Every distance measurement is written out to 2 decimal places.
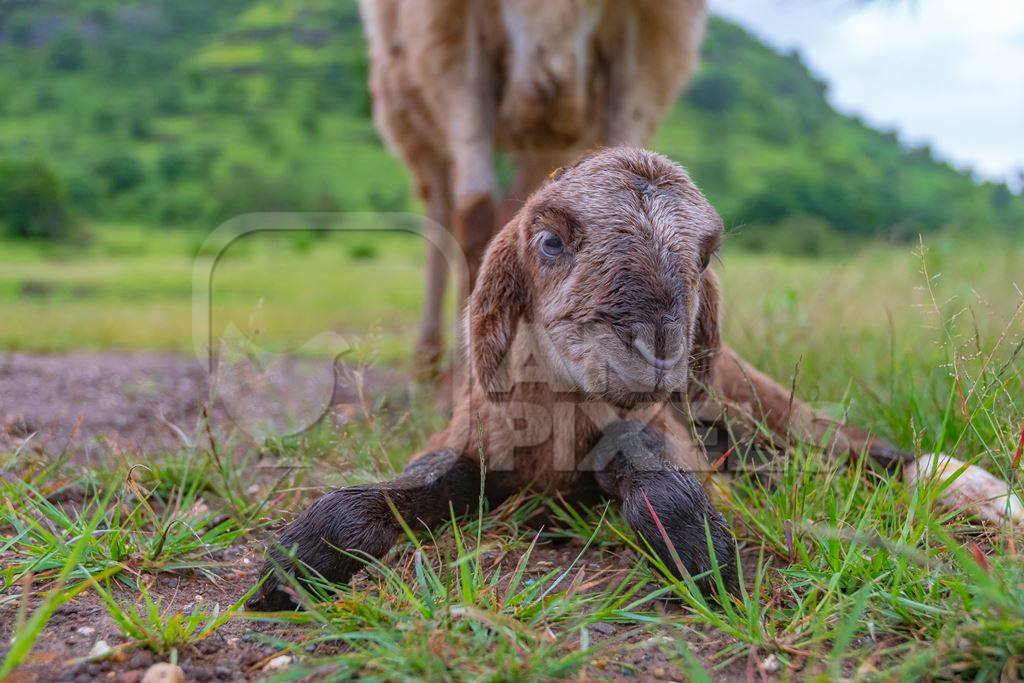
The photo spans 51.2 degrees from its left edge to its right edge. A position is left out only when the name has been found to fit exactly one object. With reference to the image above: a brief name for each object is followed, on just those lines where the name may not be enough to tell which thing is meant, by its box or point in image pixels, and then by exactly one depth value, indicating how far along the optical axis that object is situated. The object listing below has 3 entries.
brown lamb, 0.43
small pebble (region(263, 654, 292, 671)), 0.39
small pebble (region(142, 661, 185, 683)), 0.37
